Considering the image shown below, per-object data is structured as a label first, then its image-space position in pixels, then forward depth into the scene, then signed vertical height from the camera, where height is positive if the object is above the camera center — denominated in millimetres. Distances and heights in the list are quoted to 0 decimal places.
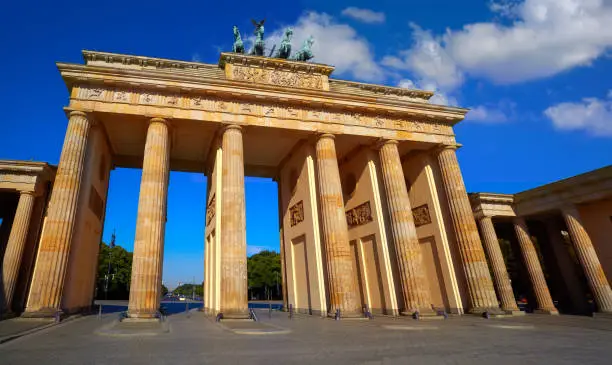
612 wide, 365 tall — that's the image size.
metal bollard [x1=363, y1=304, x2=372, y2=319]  15176 -1195
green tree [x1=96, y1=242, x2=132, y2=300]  51594 +5907
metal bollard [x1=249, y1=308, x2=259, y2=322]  13461 -736
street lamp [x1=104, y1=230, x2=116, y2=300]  48406 +7802
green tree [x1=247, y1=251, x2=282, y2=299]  68188 +4932
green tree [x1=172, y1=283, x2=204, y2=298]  152225 +6197
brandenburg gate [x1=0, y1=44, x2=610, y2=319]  14039 +5734
